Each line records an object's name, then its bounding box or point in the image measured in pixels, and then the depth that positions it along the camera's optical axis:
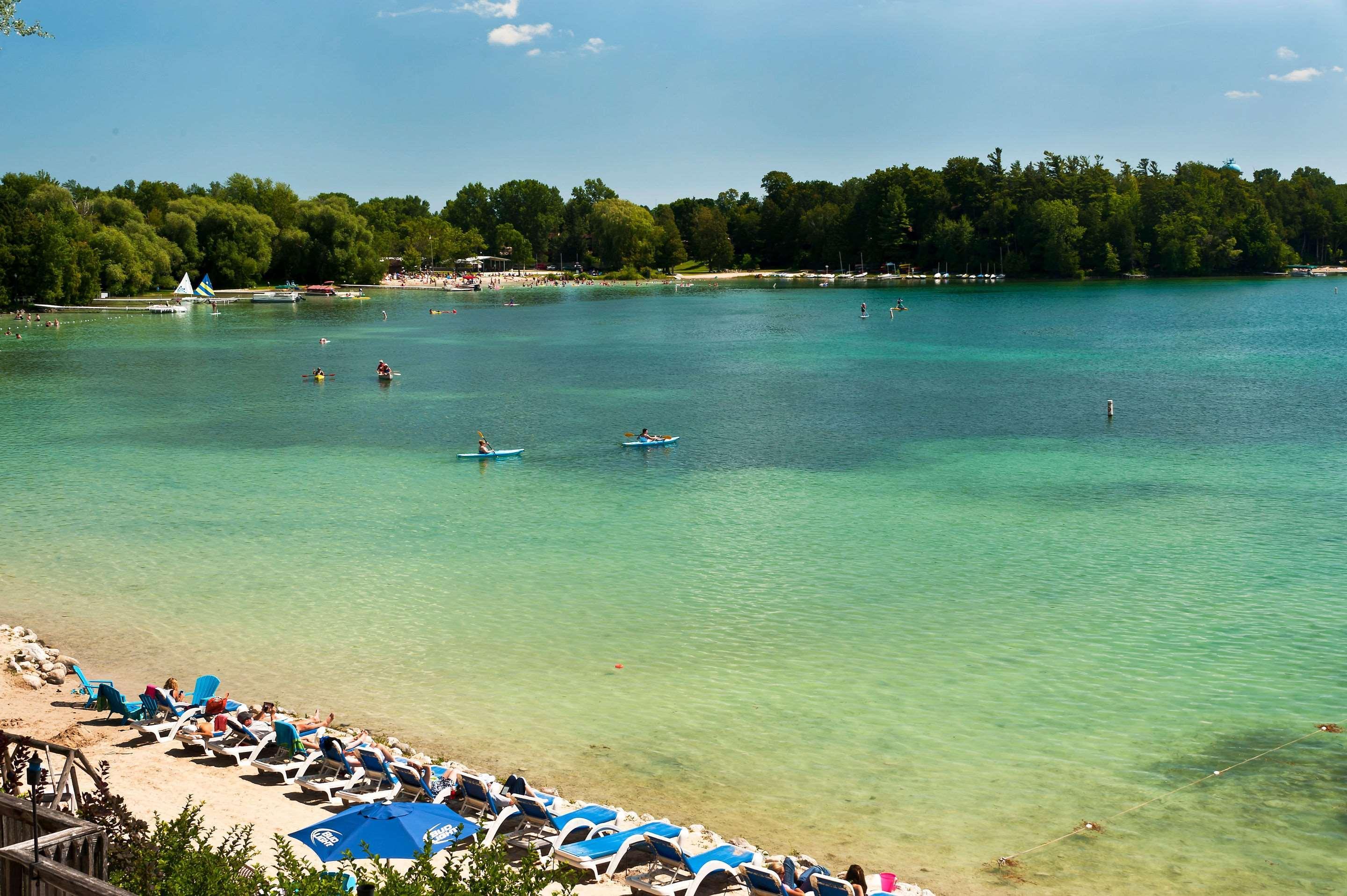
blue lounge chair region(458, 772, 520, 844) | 14.13
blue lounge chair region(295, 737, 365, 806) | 15.65
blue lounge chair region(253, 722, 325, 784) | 16.28
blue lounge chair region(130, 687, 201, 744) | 17.69
